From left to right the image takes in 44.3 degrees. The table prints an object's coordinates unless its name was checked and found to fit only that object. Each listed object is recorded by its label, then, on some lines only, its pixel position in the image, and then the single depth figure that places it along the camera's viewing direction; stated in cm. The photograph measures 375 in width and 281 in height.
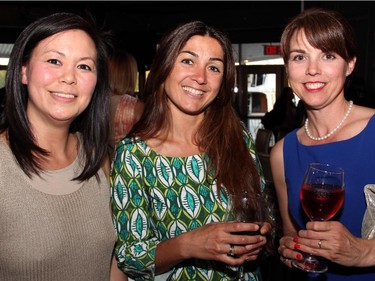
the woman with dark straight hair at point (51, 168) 162
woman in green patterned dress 189
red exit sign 1234
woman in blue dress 185
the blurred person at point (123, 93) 372
